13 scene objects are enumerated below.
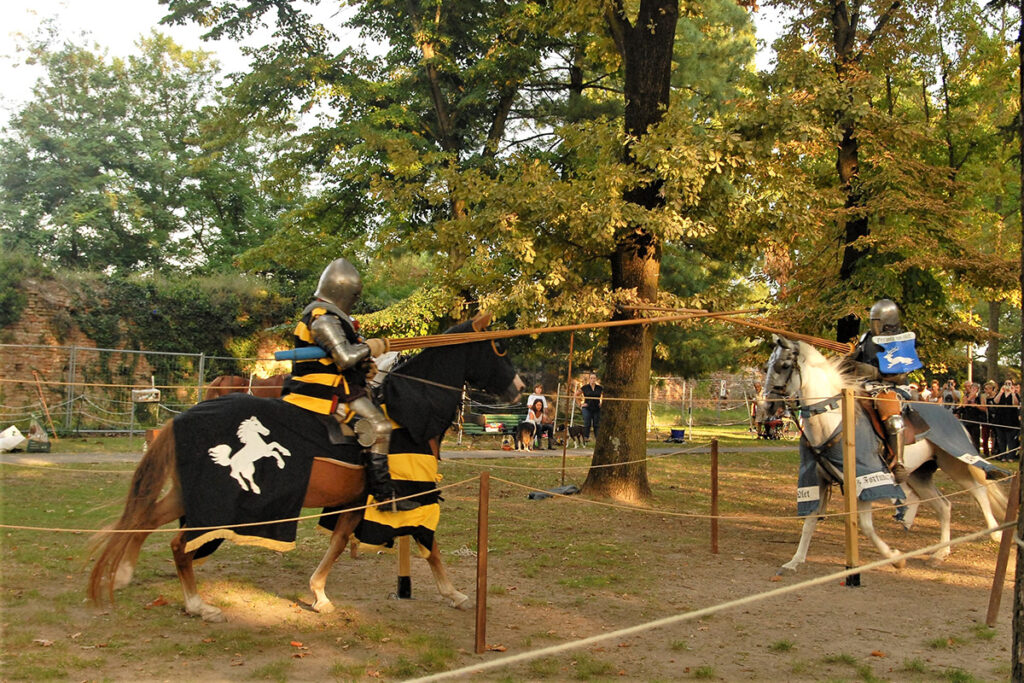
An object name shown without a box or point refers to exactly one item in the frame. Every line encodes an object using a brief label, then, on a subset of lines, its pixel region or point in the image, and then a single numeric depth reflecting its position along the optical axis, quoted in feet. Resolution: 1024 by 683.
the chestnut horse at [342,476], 18.13
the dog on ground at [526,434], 63.21
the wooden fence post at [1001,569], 20.45
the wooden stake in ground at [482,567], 17.75
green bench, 70.13
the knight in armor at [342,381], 19.43
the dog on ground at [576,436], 69.97
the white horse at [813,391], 26.19
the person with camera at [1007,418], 57.47
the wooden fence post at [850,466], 25.13
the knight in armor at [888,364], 27.84
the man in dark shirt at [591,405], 64.80
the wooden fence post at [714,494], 29.37
